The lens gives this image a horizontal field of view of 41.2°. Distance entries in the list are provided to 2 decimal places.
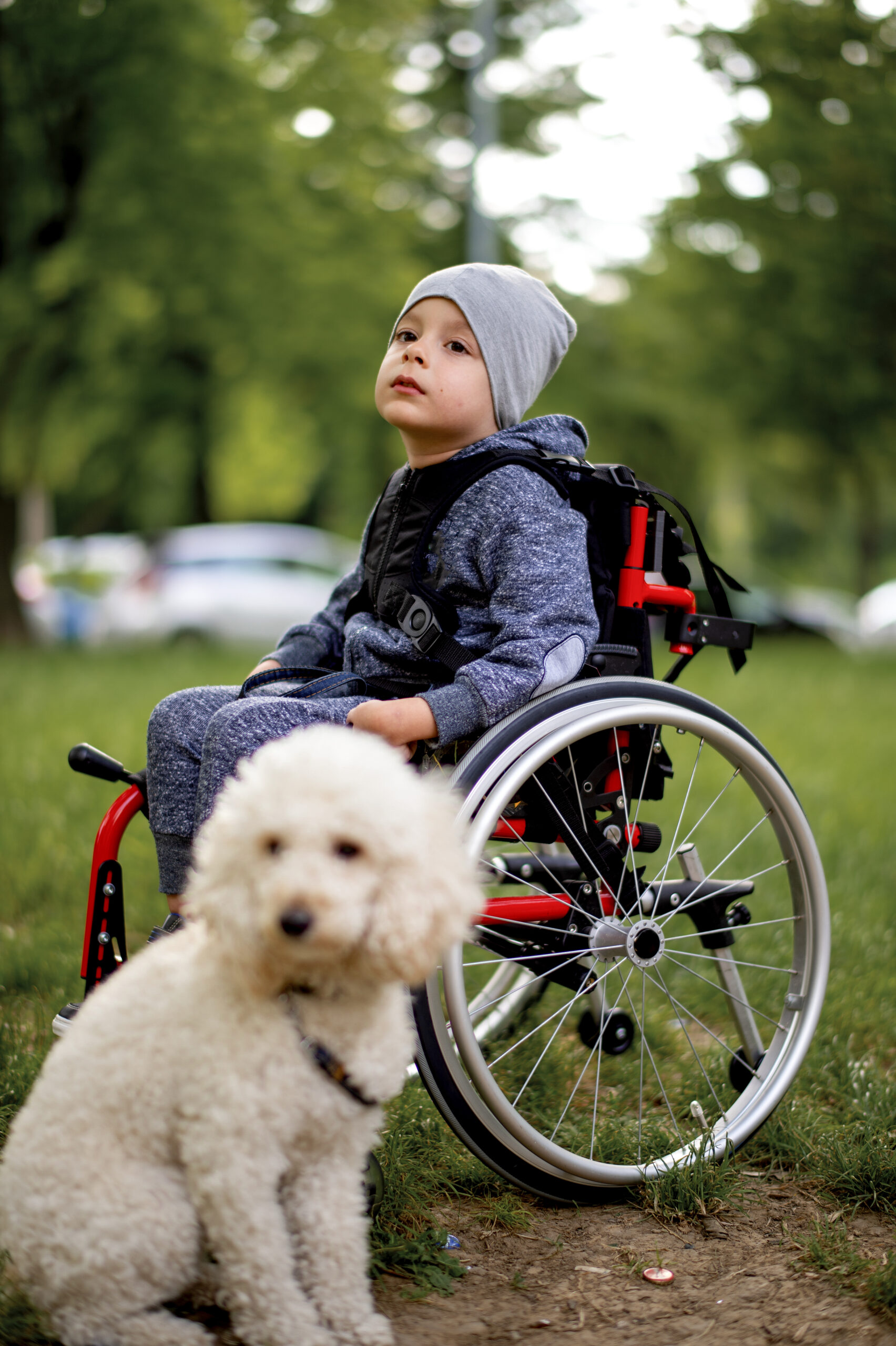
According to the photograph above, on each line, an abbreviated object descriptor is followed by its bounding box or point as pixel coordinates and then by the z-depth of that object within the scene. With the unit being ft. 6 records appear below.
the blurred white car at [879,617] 75.25
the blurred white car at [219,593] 48.03
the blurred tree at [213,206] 32.17
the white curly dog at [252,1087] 5.19
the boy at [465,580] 7.18
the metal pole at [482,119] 35.20
